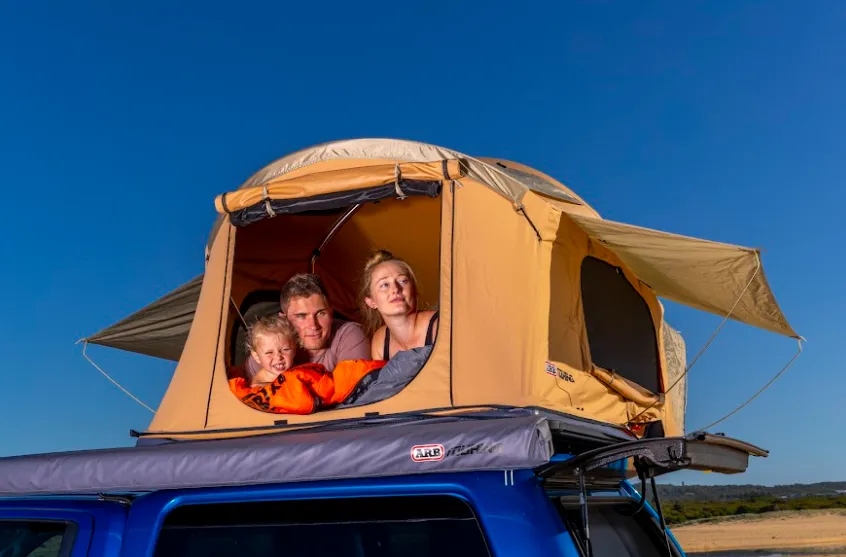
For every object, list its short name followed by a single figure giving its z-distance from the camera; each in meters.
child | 5.56
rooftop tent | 4.39
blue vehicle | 2.79
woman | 5.37
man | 5.98
